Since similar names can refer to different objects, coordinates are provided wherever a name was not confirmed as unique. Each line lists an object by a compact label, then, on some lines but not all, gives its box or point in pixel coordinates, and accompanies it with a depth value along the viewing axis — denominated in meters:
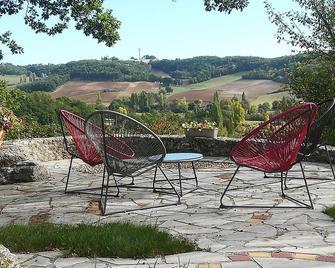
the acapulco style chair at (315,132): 4.27
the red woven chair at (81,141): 4.86
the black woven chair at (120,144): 4.16
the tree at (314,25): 10.44
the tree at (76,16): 9.00
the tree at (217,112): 20.37
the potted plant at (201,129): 8.11
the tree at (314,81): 9.76
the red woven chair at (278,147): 4.04
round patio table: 4.67
